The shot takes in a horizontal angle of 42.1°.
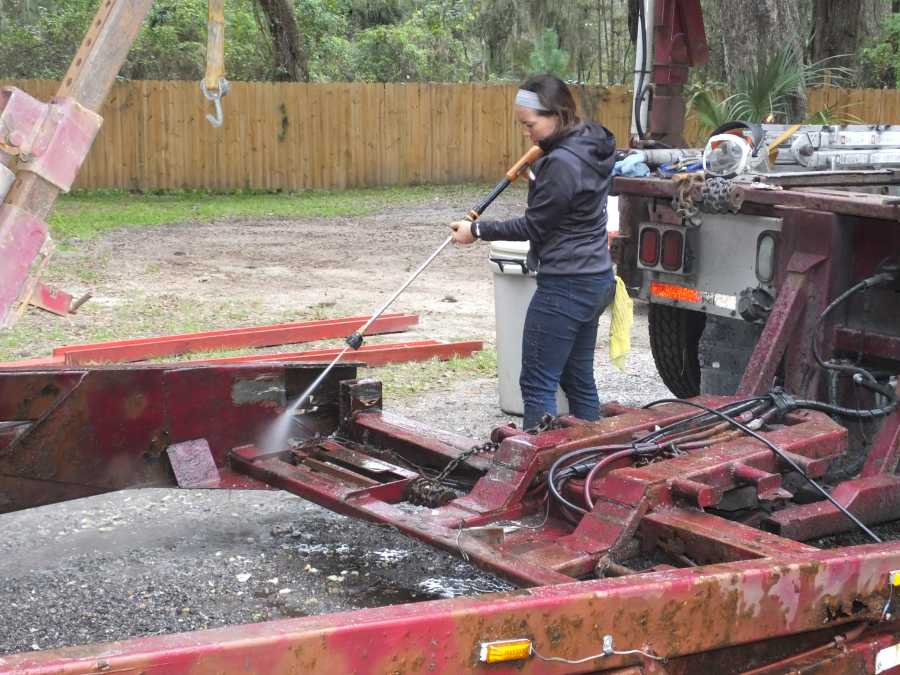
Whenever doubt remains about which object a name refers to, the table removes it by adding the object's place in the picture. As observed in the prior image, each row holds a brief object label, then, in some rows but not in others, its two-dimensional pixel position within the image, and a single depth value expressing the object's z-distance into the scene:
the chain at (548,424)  4.16
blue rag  5.32
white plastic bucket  6.40
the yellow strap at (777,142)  5.70
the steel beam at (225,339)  8.23
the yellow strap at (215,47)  3.19
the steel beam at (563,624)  2.20
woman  4.88
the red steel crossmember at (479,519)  2.41
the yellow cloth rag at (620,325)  5.50
